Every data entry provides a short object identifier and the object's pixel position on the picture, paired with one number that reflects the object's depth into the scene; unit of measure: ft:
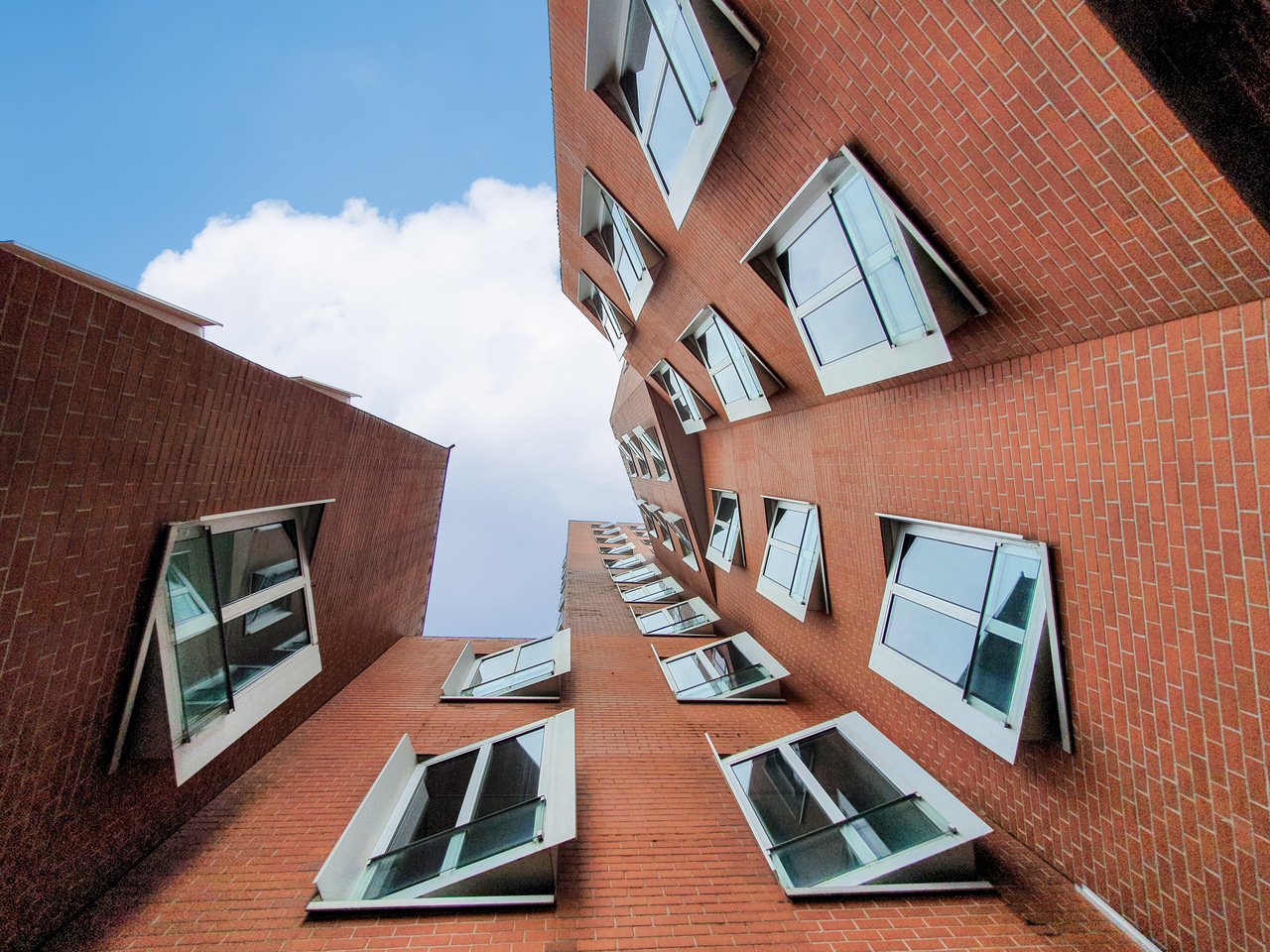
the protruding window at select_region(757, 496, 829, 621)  23.00
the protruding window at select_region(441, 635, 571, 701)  25.02
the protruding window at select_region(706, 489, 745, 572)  33.86
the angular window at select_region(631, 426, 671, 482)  47.26
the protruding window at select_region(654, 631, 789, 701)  25.59
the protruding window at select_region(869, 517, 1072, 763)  12.14
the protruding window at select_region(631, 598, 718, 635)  39.42
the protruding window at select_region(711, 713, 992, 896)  12.98
